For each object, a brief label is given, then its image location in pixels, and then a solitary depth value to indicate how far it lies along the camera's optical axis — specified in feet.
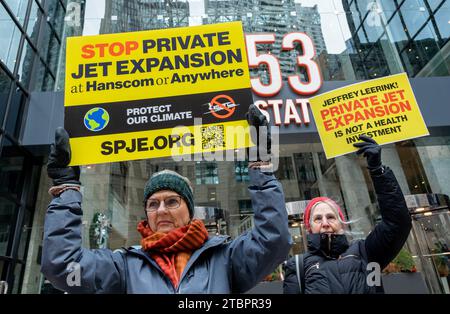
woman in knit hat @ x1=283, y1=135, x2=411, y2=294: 7.16
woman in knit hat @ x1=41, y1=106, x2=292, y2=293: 5.00
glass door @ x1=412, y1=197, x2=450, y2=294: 29.40
